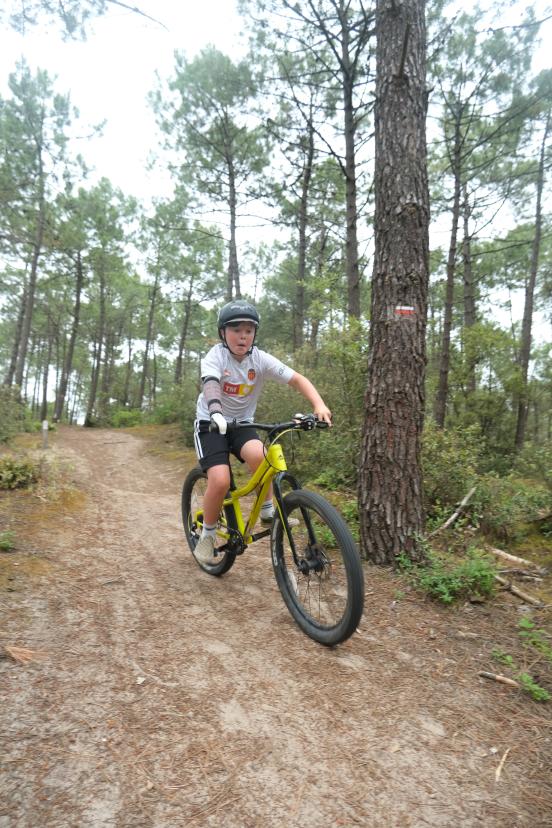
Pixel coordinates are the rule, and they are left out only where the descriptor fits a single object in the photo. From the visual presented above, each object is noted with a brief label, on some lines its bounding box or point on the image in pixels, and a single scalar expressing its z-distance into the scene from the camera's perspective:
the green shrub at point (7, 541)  3.57
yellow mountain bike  2.42
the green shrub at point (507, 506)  4.41
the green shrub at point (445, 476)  4.66
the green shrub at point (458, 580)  3.14
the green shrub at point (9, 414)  8.48
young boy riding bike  3.15
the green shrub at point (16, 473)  5.45
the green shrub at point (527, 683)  2.23
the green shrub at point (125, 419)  22.39
